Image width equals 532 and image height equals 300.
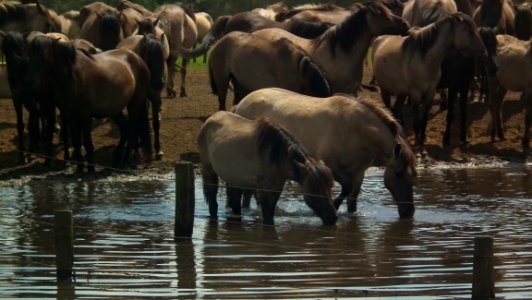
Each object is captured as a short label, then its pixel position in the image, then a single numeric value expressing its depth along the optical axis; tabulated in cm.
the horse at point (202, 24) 4269
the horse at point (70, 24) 3322
